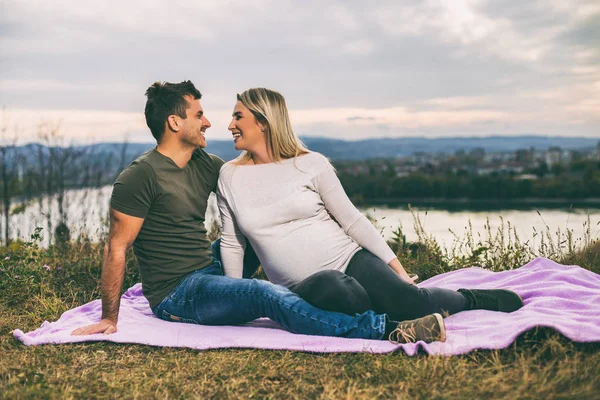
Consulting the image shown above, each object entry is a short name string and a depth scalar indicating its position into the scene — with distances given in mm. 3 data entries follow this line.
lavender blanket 2676
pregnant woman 2938
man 2900
